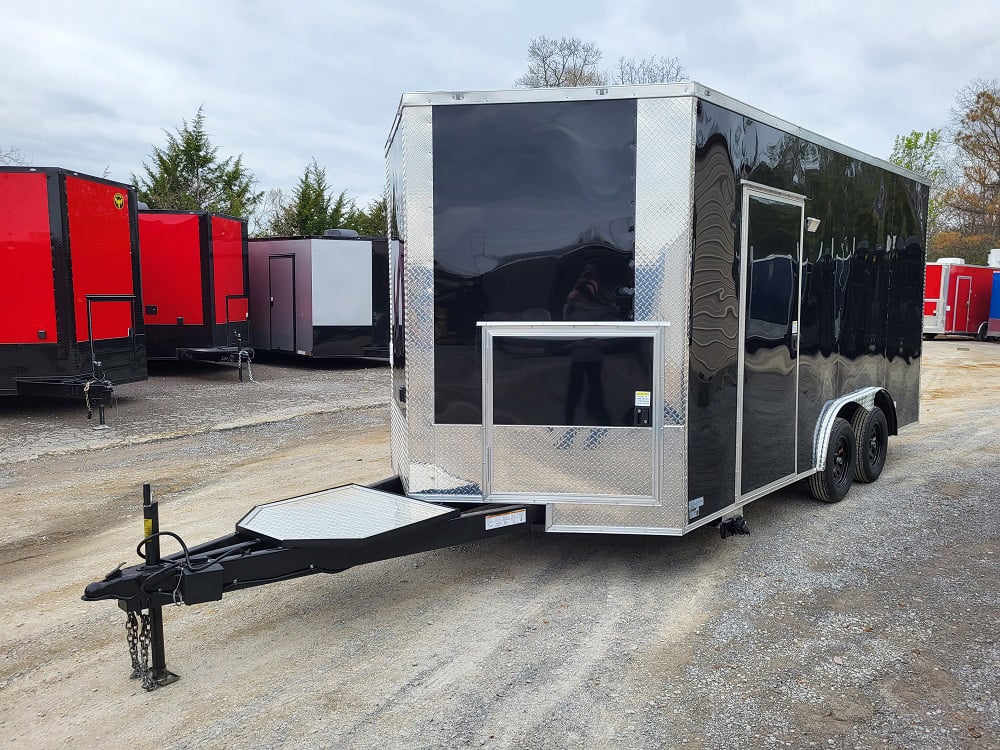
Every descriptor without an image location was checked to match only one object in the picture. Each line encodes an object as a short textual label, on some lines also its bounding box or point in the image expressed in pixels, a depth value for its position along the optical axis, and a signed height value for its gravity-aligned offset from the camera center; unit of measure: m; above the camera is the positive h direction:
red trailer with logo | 9.75 +0.29
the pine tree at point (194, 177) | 28.56 +4.60
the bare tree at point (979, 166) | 37.94 +6.41
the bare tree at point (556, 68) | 37.28 +10.79
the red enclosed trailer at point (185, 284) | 14.55 +0.41
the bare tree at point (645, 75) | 36.66 +10.47
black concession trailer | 4.48 -0.04
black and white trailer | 16.09 +0.27
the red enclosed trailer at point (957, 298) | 25.58 +0.15
